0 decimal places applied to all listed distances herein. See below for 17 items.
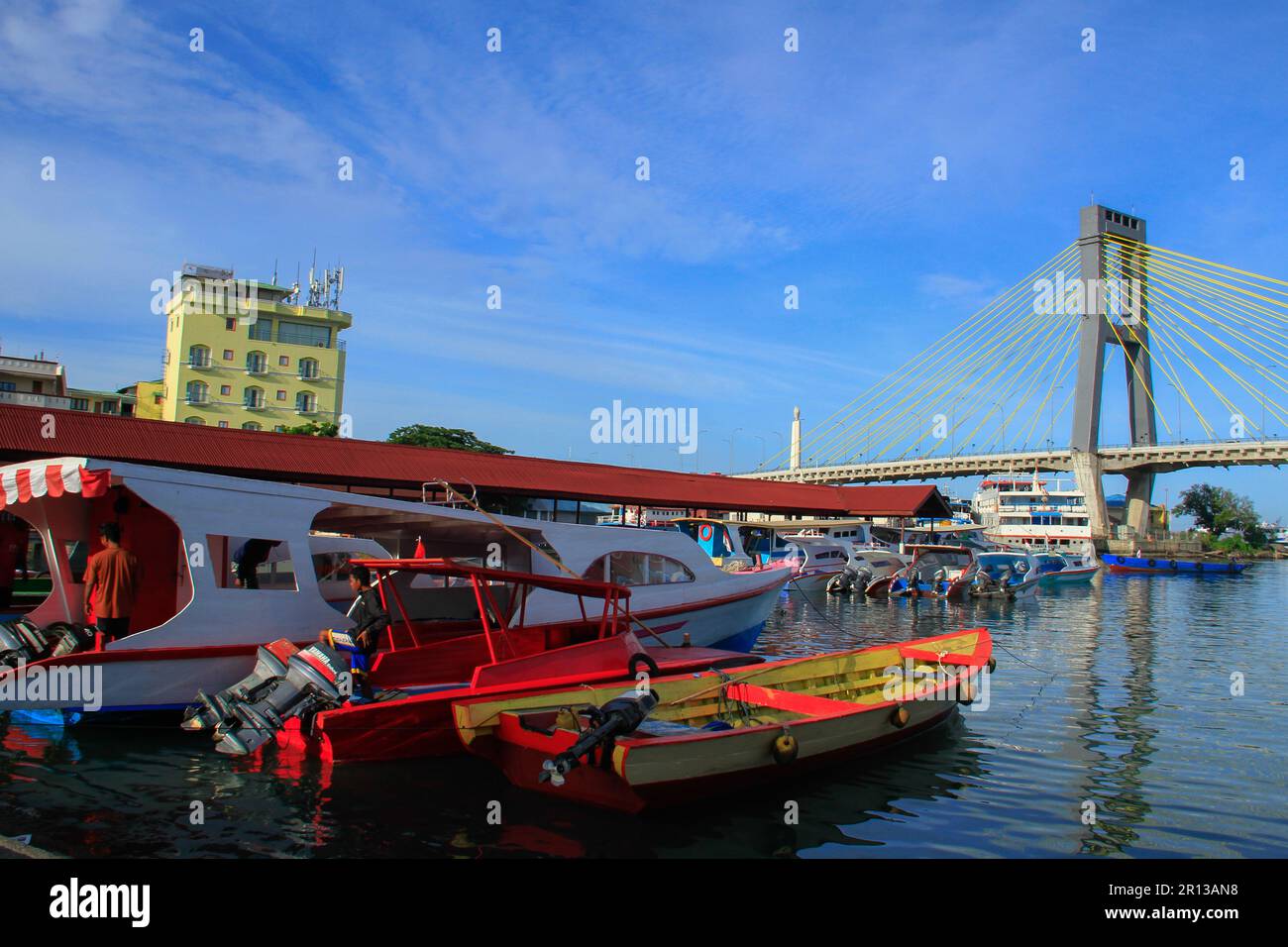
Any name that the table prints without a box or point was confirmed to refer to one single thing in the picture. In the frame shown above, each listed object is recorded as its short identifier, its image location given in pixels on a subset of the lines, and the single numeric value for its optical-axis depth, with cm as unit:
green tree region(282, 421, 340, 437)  5269
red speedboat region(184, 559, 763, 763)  902
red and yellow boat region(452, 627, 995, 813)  770
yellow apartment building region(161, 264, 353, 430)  5969
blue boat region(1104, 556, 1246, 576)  6053
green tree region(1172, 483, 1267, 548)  11156
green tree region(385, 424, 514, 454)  5850
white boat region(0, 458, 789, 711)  977
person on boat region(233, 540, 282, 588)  1134
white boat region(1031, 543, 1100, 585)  4019
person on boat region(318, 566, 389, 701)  1034
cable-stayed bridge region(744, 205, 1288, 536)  6300
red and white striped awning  939
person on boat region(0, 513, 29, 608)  1300
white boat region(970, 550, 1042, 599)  3181
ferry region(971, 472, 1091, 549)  6944
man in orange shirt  998
